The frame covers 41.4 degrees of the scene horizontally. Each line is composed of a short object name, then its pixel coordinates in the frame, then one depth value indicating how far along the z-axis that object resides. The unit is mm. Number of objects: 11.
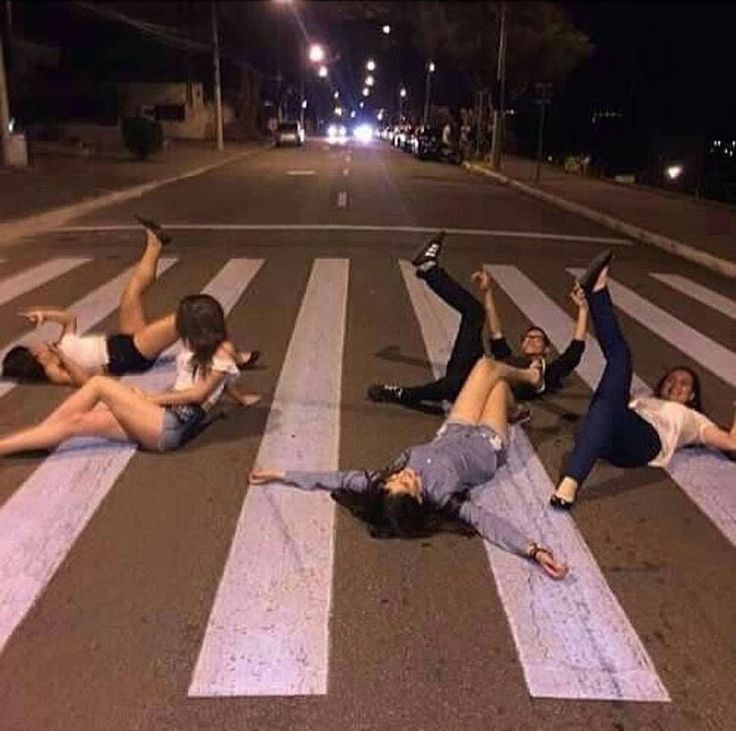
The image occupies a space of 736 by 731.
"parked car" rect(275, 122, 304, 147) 61219
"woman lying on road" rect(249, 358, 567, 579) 4539
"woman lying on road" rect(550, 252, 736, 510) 5195
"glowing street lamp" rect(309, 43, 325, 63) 71250
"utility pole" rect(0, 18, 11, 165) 24094
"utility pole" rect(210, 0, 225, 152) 45344
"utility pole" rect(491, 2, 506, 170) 35406
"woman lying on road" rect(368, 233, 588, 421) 6641
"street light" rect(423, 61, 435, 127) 67600
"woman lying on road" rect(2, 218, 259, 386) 6801
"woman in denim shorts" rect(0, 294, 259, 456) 5461
